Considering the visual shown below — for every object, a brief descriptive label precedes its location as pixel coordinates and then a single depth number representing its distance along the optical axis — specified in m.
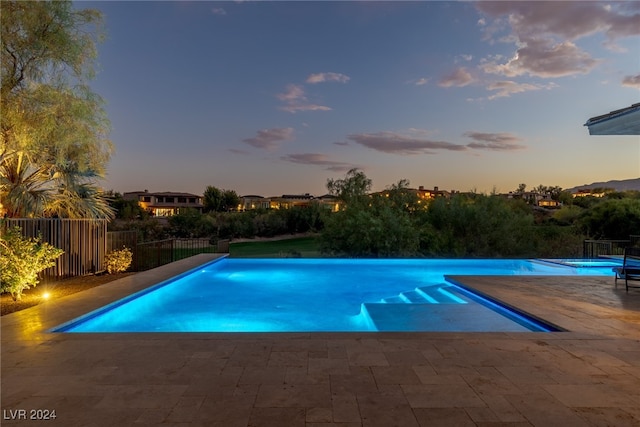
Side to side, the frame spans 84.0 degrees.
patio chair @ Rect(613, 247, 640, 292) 6.56
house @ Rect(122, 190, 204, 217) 55.94
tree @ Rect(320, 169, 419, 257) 14.05
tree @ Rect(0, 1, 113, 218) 6.22
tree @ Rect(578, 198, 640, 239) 18.33
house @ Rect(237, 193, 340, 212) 48.15
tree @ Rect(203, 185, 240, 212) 43.19
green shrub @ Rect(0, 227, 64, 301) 5.52
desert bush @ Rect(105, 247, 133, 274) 9.05
